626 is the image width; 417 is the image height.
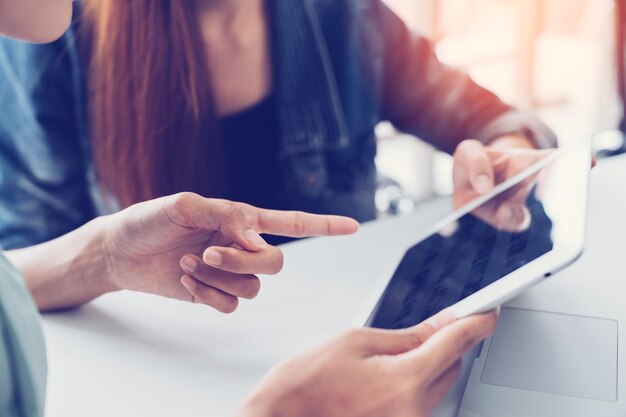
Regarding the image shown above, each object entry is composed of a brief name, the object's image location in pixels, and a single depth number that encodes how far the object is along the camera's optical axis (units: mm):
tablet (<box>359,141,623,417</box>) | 483
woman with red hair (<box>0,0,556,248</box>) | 869
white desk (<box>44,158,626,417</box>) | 568
